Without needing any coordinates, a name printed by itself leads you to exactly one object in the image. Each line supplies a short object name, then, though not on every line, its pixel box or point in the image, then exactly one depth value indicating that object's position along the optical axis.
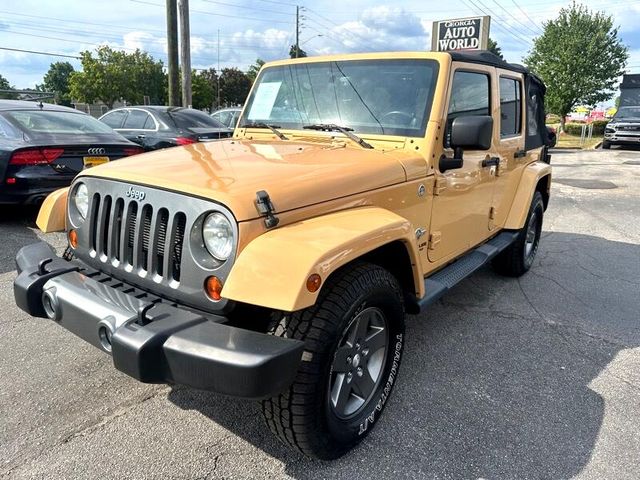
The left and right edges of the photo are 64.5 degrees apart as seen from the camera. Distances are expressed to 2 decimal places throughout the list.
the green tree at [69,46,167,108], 42.47
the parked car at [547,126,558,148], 5.85
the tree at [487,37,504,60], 47.88
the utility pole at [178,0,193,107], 12.98
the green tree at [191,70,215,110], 50.24
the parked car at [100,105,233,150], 9.04
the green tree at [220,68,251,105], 61.72
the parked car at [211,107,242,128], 13.14
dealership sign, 15.62
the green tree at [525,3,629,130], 28.81
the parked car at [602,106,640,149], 20.86
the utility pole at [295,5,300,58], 45.30
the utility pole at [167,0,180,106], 13.12
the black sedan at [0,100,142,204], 5.72
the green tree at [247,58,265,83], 53.26
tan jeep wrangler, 1.90
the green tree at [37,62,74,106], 84.69
